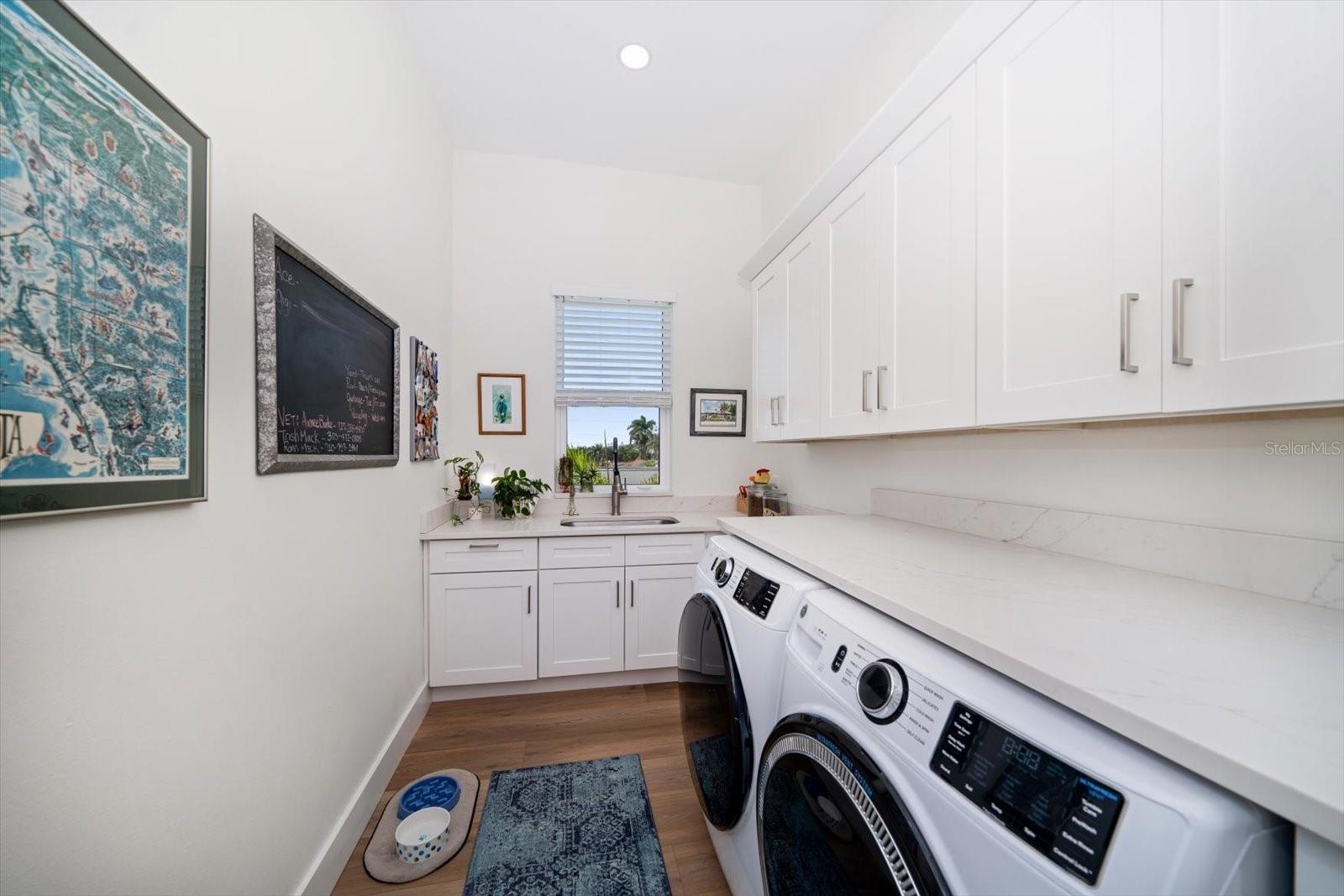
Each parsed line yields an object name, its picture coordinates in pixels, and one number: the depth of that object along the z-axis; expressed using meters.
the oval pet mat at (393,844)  1.42
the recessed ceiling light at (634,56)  2.13
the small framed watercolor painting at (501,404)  2.89
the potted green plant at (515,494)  2.73
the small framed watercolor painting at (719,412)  3.17
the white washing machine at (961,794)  0.40
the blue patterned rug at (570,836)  1.41
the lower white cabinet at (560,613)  2.35
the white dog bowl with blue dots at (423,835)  1.45
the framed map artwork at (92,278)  0.58
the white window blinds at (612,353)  3.03
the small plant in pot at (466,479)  2.76
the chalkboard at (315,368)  1.11
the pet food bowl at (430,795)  1.67
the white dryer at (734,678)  1.03
